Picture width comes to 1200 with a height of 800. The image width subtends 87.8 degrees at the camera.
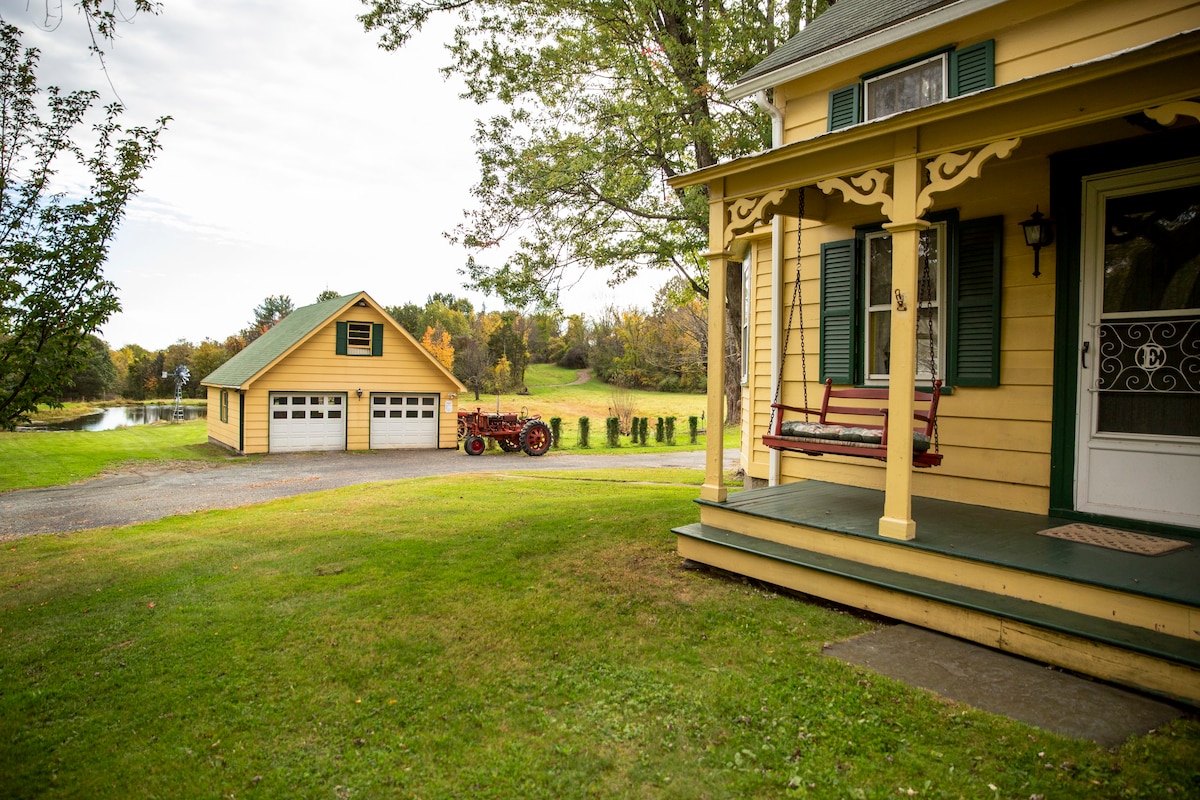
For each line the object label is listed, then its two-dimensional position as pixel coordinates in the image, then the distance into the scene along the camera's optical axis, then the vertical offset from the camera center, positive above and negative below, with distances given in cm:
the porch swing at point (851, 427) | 450 -33
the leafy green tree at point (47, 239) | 461 +109
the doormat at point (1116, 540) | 376 -96
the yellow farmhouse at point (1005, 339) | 333 +39
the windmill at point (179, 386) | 3366 -26
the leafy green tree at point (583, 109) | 1237 +577
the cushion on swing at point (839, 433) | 439 -35
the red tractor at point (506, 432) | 1909 -147
